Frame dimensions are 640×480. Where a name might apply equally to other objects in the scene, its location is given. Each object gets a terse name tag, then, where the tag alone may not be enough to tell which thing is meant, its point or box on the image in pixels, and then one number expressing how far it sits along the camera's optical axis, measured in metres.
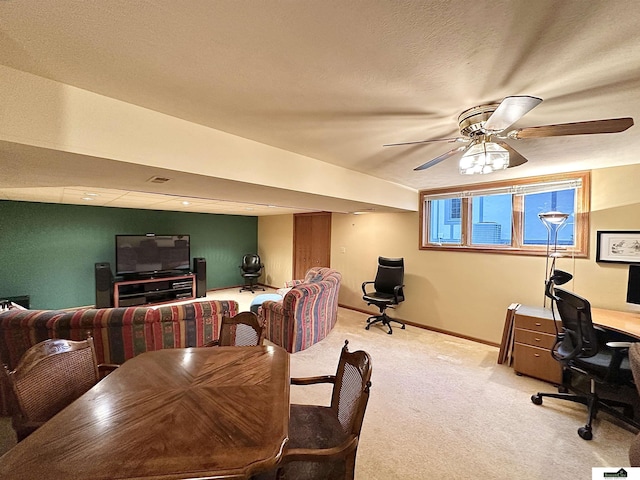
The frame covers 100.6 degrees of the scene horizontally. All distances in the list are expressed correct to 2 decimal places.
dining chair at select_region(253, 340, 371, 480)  1.08
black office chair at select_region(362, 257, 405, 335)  4.32
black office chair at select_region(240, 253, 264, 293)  7.13
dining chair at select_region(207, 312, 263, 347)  1.99
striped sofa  1.98
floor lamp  2.84
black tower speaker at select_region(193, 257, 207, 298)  6.39
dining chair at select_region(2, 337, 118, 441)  1.22
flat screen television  5.48
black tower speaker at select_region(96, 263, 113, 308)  5.11
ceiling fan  1.31
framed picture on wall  2.79
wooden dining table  0.84
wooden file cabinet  2.75
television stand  5.32
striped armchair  3.37
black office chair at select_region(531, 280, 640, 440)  2.00
